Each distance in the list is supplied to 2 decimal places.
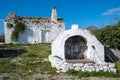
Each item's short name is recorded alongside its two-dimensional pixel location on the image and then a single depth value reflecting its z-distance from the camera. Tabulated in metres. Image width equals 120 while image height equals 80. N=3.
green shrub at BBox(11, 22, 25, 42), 16.37
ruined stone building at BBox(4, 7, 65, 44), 16.66
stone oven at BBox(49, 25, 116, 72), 9.01
